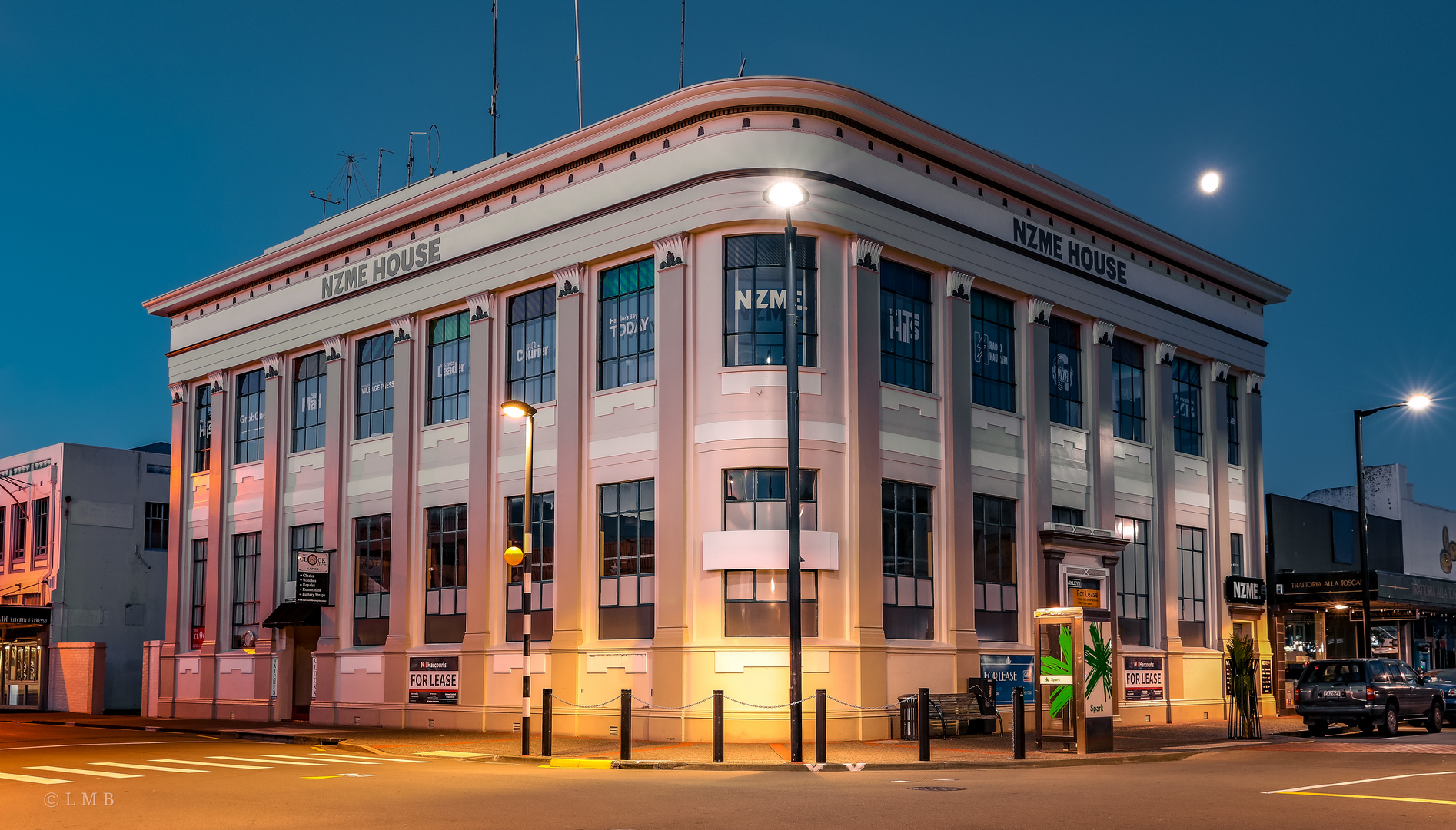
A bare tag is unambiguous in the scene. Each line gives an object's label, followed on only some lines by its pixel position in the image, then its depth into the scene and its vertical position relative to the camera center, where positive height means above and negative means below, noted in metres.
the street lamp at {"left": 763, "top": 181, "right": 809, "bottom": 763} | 21.25 +1.30
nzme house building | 27.03 +3.20
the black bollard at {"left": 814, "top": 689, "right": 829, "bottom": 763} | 20.77 -2.48
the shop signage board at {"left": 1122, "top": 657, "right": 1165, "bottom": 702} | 33.91 -2.80
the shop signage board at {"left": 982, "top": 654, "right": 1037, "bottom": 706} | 29.73 -2.30
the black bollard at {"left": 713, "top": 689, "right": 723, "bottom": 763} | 21.30 -2.48
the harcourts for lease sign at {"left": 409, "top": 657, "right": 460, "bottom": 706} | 31.41 -2.61
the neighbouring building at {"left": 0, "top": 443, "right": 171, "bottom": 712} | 47.88 +0.17
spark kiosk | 23.22 -1.94
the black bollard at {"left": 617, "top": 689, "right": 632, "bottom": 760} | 21.67 -2.55
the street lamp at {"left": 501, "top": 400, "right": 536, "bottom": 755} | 23.45 -0.03
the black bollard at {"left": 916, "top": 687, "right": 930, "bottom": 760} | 21.31 -2.39
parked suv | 28.55 -2.73
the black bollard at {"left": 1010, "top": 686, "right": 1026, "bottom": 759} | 21.92 -2.56
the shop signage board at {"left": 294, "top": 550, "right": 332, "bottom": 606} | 34.06 -0.27
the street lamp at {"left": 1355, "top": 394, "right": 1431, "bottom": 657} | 34.34 +0.24
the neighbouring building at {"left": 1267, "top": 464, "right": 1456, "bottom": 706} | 38.84 -0.25
